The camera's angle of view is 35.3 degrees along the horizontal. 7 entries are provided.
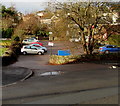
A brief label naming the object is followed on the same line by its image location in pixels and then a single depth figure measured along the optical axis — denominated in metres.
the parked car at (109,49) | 29.06
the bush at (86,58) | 20.70
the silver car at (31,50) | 29.94
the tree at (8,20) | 46.64
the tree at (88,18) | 19.45
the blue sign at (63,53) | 23.10
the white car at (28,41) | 45.38
